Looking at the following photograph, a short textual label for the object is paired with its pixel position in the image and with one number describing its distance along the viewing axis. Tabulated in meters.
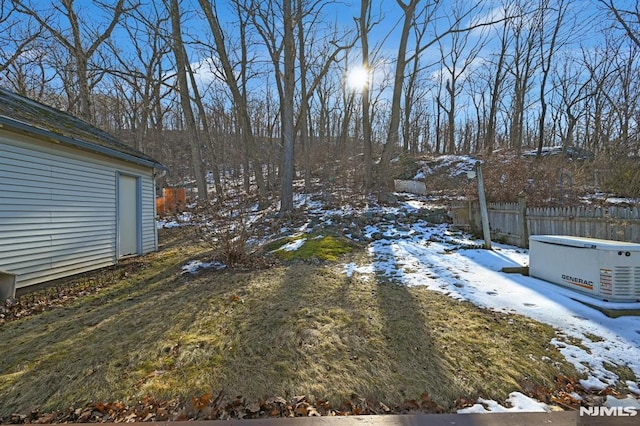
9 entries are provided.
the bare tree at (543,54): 19.41
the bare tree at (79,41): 11.97
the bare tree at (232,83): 11.96
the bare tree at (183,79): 13.15
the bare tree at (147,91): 15.91
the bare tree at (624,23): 13.12
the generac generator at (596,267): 3.72
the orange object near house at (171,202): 16.57
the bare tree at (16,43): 12.72
